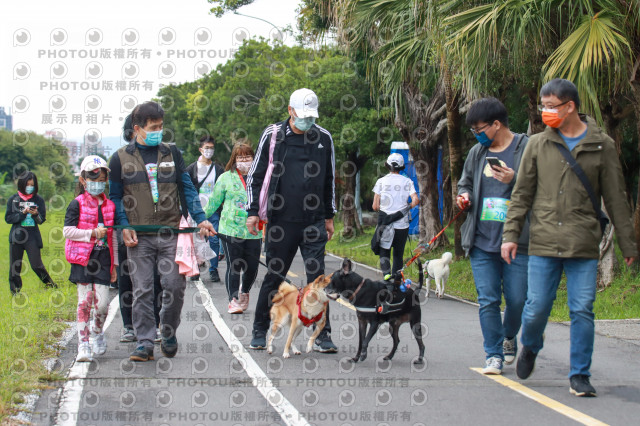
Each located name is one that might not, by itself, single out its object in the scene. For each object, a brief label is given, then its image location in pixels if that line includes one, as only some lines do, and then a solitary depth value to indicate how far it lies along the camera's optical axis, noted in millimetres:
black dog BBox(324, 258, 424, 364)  13491
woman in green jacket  19169
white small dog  24088
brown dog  14202
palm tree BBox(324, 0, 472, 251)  26564
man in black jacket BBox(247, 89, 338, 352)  14667
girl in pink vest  13823
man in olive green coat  11147
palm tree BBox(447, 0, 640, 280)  19416
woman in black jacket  24754
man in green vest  13878
